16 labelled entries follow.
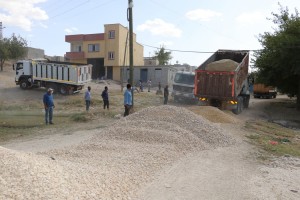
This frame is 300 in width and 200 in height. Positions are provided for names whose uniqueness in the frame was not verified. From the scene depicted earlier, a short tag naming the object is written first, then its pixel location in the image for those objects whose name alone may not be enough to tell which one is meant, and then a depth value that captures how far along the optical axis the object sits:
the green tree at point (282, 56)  15.40
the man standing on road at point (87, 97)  13.54
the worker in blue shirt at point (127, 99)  10.59
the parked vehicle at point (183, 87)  17.34
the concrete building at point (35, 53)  41.64
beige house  36.03
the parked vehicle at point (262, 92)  26.96
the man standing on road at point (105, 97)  13.88
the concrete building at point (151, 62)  44.58
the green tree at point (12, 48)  32.87
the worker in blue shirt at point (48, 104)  10.28
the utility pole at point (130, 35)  12.57
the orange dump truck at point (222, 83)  13.27
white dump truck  20.30
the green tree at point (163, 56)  48.24
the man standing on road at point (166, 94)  17.17
